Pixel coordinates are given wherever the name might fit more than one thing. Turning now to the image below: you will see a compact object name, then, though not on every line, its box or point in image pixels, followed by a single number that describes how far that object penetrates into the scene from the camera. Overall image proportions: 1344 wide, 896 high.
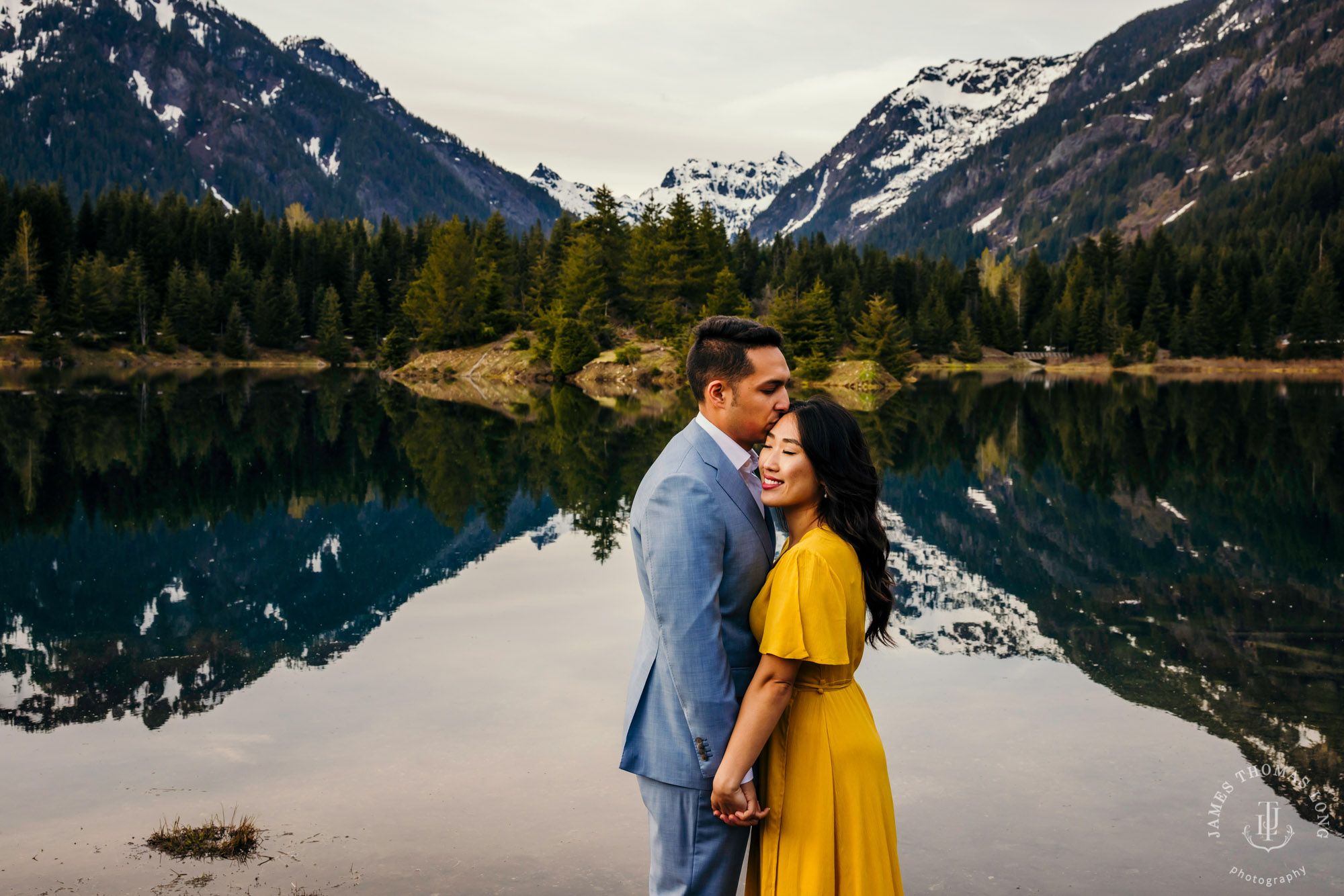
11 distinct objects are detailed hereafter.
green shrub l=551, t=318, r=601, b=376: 67.62
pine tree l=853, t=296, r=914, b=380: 70.25
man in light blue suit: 3.35
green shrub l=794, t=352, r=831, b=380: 60.47
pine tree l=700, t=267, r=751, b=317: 63.66
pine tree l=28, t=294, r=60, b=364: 68.06
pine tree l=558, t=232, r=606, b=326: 68.56
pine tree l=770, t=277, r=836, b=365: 61.94
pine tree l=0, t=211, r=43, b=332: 67.88
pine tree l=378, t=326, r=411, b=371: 78.81
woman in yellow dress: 3.37
